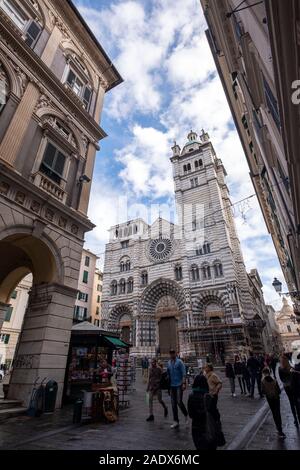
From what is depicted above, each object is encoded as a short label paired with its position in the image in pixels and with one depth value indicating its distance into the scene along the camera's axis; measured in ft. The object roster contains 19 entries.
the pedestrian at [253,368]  35.78
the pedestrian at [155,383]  23.37
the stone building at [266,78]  11.26
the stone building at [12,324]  77.82
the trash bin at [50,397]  24.36
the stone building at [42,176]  26.71
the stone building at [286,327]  261.24
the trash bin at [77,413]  20.96
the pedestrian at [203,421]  11.18
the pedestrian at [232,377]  36.38
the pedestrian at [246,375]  36.82
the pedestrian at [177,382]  21.03
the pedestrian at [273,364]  52.41
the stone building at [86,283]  113.80
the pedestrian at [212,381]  17.83
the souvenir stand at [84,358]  31.45
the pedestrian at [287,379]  20.26
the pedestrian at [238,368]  39.59
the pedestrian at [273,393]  17.76
